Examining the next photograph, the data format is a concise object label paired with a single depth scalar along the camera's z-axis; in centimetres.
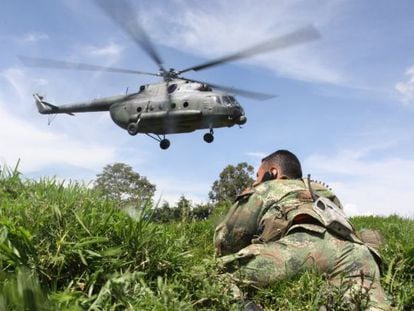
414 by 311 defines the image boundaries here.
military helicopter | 3316
